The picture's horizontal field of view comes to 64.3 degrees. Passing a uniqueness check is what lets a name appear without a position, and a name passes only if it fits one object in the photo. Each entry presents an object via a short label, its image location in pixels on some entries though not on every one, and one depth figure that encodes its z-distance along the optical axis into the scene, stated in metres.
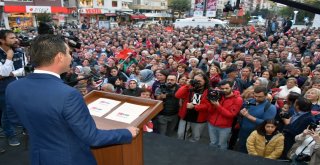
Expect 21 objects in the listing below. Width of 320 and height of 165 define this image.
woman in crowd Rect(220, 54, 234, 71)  7.13
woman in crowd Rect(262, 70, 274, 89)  5.28
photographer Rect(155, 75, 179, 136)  4.40
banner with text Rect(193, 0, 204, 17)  25.50
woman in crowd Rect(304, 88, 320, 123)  4.01
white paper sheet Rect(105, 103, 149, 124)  1.92
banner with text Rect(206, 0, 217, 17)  24.64
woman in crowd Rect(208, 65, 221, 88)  5.16
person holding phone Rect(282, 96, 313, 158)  3.45
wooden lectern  1.91
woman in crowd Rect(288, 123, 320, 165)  3.06
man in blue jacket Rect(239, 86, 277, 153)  3.67
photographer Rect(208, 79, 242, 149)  3.76
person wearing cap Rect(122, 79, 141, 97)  4.61
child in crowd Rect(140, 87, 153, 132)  4.24
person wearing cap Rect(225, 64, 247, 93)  5.22
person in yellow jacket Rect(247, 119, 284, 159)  3.43
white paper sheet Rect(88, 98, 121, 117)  2.05
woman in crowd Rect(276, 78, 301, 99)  4.74
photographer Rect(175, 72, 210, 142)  4.08
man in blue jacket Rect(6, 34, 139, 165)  1.45
